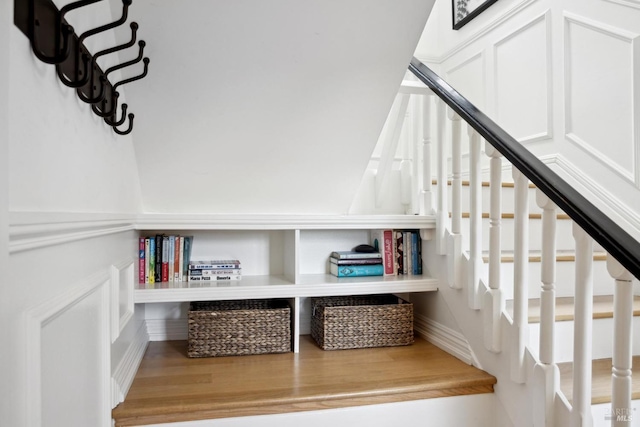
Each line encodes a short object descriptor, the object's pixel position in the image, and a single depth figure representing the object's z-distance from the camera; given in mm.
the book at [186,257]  1777
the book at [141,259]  1685
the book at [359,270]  1886
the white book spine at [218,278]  1753
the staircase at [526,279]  994
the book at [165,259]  1737
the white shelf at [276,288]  1564
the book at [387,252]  1909
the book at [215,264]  1761
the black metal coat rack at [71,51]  629
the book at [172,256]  1747
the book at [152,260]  1708
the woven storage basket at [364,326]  1725
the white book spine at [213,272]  1756
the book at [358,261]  1895
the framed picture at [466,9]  2566
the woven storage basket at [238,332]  1625
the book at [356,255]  1904
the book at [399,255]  1917
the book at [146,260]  1694
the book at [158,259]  1727
